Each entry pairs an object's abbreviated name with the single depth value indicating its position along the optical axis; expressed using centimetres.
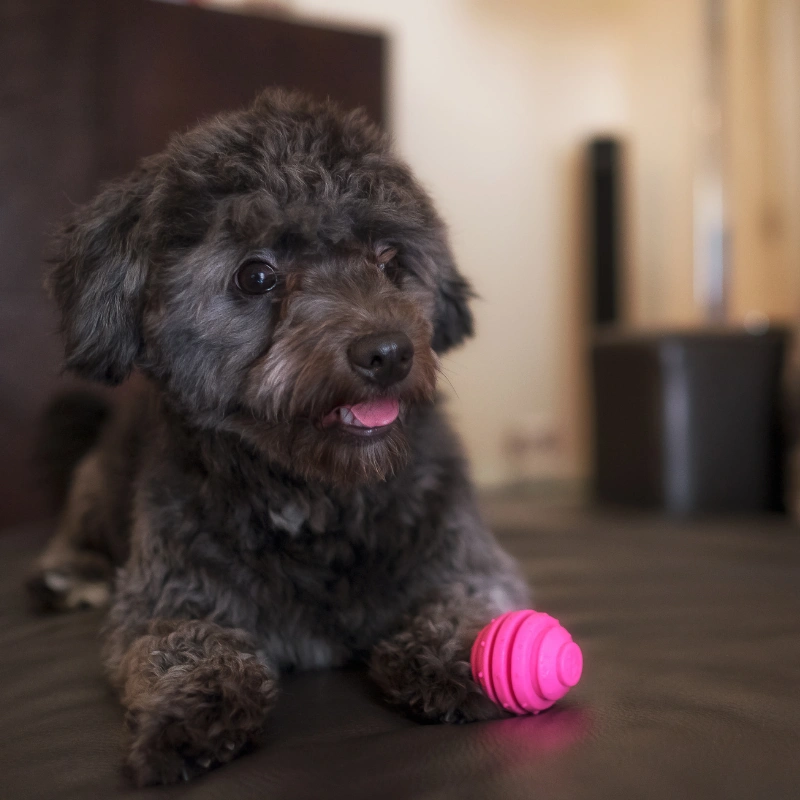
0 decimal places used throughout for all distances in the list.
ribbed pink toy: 41
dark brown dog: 45
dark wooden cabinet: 102
